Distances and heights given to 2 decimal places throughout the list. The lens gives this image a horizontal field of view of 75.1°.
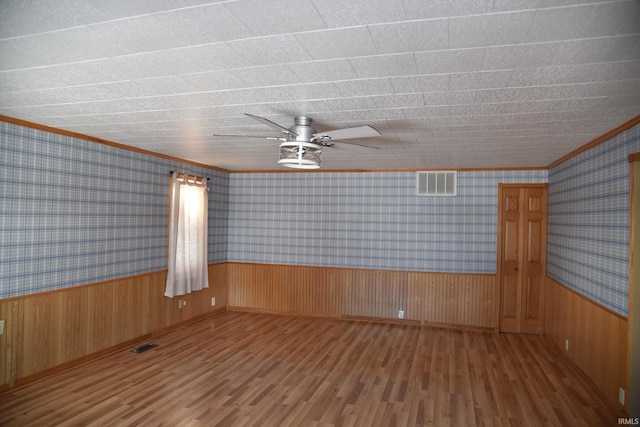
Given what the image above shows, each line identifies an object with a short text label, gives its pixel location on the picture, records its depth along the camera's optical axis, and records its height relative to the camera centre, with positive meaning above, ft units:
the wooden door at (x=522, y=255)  20.02 -1.71
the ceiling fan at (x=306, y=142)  10.18 +1.91
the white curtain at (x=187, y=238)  19.26 -1.12
